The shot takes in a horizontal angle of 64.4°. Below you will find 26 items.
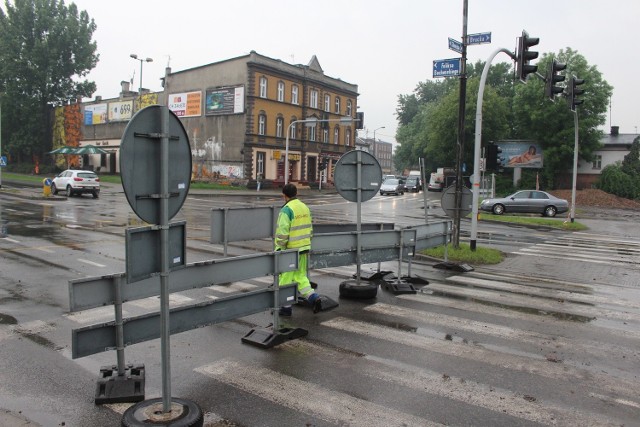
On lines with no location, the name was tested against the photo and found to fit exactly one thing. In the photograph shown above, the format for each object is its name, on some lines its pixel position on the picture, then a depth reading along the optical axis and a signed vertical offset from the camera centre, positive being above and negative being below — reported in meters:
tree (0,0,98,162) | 56.31 +12.49
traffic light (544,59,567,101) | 13.24 +2.79
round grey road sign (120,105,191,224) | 3.49 +0.10
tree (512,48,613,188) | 47.59 +6.61
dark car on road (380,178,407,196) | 49.47 -0.50
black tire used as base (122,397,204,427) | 3.78 -1.82
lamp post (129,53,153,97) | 44.34 +10.49
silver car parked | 30.55 -1.15
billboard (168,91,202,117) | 51.59 +7.62
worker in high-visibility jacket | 7.01 -0.80
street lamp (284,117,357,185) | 37.27 +4.46
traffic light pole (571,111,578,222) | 21.58 +0.84
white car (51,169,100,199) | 30.91 -0.50
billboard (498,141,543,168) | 52.12 +3.19
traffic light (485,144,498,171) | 13.70 +0.78
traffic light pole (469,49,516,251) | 12.21 +0.93
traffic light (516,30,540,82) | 12.19 +3.14
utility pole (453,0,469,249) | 12.44 +1.69
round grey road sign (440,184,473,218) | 11.88 -0.41
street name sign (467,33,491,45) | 12.53 +3.60
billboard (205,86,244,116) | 48.44 +7.50
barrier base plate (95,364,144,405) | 4.37 -1.85
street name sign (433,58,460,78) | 12.48 +2.87
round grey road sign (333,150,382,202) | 8.21 +0.09
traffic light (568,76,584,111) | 15.46 +2.86
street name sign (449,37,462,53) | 12.27 +3.36
